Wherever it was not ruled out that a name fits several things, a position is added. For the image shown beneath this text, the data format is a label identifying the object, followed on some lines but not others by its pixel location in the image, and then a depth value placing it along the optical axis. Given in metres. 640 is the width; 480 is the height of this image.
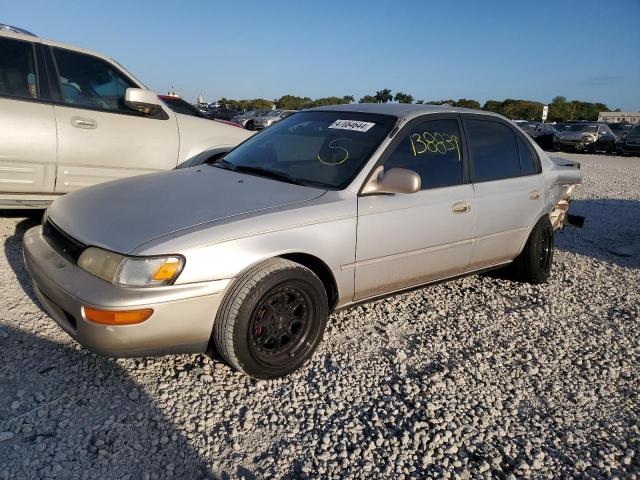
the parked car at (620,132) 22.31
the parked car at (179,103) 8.13
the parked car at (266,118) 28.83
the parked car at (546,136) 23.92
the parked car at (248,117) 29.55
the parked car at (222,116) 19.75
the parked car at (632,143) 21.62
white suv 4.16
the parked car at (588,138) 22.64
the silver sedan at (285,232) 2.31
